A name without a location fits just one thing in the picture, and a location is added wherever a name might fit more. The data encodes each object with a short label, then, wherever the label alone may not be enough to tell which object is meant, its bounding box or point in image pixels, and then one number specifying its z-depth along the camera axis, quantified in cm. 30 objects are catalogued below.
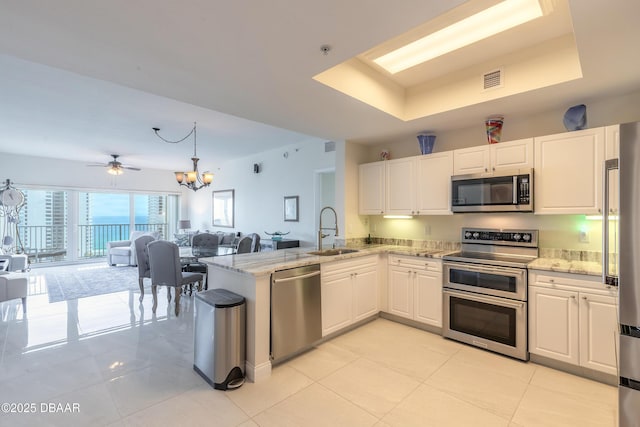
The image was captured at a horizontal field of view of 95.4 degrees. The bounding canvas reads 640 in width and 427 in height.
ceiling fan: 670
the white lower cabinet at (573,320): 234
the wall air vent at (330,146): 491
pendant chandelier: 519
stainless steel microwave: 291
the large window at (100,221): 825
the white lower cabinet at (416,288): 331
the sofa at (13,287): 396
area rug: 509
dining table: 436
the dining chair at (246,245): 461
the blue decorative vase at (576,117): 270
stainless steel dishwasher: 259
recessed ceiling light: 211
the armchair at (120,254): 748
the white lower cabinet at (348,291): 312
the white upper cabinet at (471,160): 321
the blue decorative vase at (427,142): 371
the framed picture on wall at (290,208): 613
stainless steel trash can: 234
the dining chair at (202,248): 476
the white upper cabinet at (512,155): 294
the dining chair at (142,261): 437
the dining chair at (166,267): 383
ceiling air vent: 272
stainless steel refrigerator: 138
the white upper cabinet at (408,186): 353
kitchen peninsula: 246
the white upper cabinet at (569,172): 258
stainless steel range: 276
